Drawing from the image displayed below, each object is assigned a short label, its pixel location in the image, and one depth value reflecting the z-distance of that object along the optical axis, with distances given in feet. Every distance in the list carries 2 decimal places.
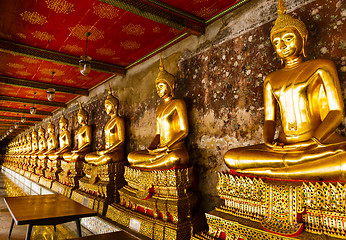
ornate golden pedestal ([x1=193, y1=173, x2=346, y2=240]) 5.65
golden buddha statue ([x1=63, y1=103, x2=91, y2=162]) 19.70
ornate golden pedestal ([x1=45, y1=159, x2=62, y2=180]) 23.36
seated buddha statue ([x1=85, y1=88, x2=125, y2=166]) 14.98
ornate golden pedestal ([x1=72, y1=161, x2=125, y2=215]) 13.82
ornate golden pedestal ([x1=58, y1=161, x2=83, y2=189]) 18.71
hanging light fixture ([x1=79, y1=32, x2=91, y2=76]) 12.12
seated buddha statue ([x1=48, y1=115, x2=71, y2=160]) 24.17
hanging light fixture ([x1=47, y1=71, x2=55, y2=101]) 18.07
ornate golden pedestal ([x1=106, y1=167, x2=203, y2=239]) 9.38
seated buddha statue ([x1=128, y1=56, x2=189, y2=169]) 10.35
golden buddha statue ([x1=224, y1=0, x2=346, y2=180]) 6.07
